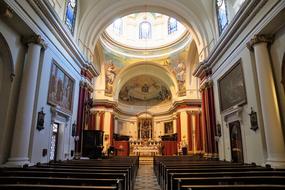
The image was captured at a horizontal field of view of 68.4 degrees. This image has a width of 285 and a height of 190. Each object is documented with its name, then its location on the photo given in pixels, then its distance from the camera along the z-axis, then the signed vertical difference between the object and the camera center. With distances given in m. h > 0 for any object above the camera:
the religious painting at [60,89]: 8.01 +2.26
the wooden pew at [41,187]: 2.45 -0.50
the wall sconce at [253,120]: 6.78 +0.75
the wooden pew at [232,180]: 3.00 -0.53
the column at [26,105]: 5.96 +1.13
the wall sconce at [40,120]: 6.86 +0.77
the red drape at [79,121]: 10.51 +1.18
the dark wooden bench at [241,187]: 2.47 -0.50
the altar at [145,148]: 20.70 -0.39
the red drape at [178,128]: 19.81 +1.43
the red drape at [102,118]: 19.38 +2.36
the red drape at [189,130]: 18.41 +1.22
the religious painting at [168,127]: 23.52 +1.85
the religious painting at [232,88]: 7.84 +2.27
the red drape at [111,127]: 19.59 +1.58
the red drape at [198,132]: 17.81 +1.02
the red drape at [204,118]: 11.94 +1.44
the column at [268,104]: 5.79 +1.15
